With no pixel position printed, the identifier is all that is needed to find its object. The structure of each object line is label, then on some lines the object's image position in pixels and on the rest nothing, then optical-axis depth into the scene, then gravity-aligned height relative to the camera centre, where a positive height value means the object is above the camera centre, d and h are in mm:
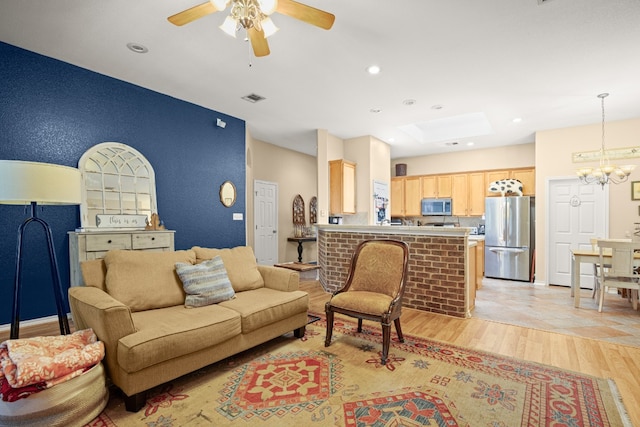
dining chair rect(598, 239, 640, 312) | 3654 -675
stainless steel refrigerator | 5883 -549
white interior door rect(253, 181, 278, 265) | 6715 -260
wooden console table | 7267 -700
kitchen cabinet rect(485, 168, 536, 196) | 6133 +622
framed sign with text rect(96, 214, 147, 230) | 3687 -127
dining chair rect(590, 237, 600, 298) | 4293 -848
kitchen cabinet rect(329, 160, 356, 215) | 5828 +418
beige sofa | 1885 -755
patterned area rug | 1802 -1178
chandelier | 4152 +488
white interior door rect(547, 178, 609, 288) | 5227 -234
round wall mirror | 5001 +260
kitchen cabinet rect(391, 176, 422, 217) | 7504 +288
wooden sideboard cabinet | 3277 -356
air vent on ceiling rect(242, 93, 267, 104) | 4257 +1514
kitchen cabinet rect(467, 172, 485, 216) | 6707 +309
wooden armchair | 2557 -719
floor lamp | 1939 +133
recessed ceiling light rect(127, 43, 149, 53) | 3047 +1568
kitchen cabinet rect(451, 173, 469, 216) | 6906 +317
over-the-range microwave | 7039 +57
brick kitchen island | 3650 -702
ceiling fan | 1885 +1216
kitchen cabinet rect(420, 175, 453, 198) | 7123 +524
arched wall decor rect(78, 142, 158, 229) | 3613 +309
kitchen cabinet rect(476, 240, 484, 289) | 4654 -947
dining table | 3992 -651
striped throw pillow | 2566 -606
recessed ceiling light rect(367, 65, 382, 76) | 3416 +1515
